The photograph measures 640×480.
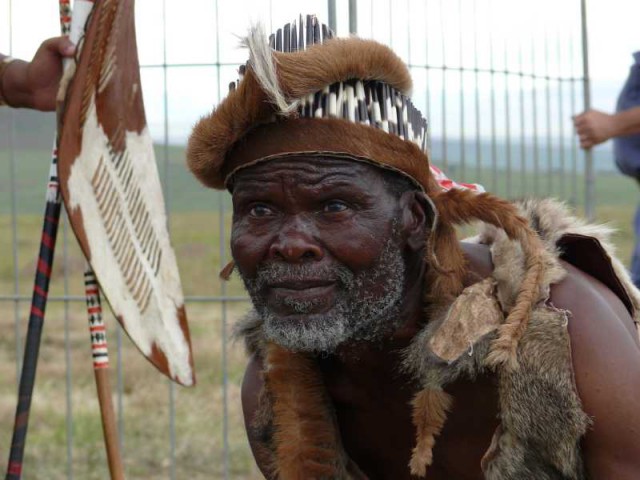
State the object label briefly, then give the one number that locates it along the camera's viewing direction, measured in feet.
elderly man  14.74
